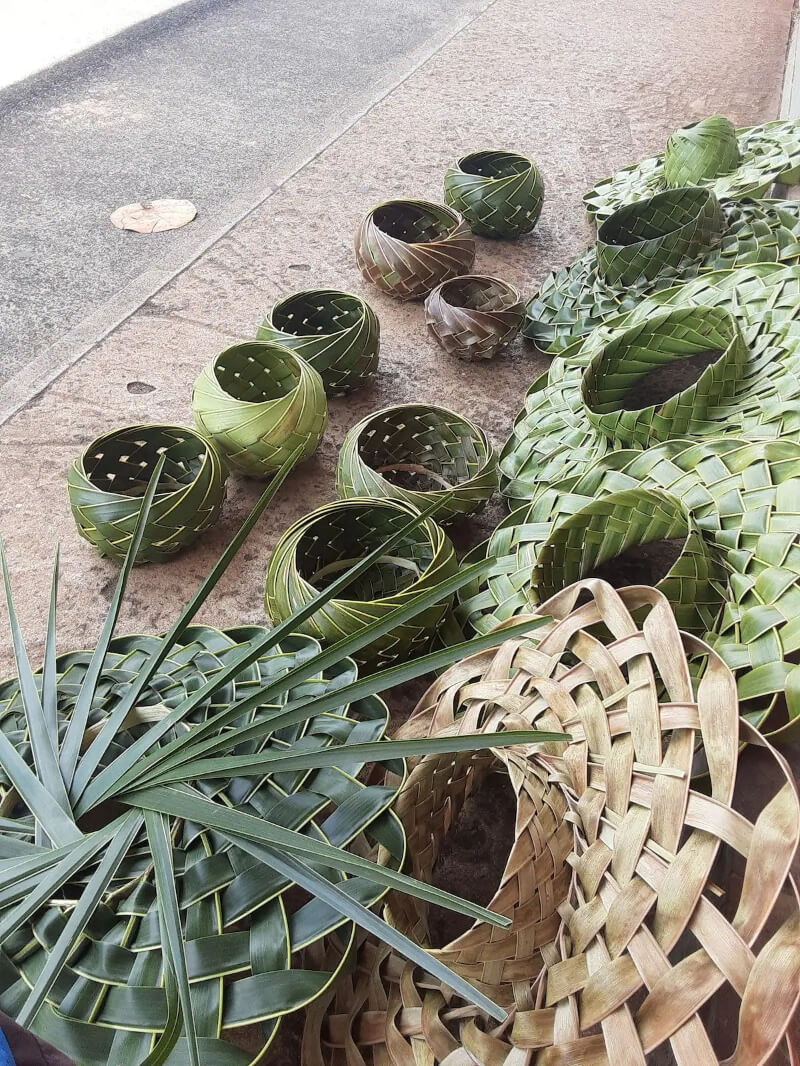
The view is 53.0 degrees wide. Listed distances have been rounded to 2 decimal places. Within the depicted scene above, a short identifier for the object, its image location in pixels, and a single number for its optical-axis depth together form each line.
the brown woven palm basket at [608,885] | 0.45
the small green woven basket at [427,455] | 1.22
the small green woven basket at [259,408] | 1.26
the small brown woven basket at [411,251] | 1.78
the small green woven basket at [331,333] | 1.45
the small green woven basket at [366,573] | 0.96
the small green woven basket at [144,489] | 1.14
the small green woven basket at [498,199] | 2.00
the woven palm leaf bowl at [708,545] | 0.72
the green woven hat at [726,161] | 1.71
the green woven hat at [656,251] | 1.49
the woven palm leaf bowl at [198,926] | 0.50
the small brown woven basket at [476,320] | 1.61
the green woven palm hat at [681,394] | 1.06
